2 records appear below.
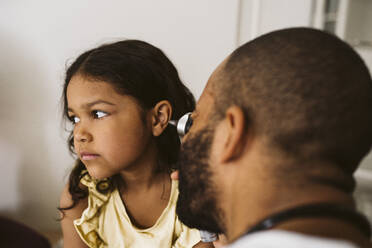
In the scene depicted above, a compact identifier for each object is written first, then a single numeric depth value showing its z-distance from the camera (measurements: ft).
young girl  2.75
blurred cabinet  4.93
